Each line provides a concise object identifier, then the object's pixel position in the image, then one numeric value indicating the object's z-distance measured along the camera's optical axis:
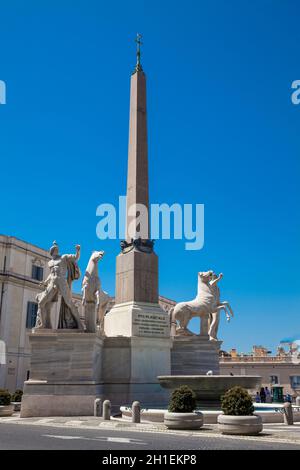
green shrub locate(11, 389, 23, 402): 23.42
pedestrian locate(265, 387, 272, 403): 28.06
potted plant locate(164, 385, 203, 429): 12.81
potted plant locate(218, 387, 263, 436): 11.88
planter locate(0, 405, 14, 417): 18.33
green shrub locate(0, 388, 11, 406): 18.72
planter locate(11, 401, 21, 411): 21.79
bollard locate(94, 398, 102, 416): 17.00
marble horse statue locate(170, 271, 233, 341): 23.23
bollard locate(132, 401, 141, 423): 14.69
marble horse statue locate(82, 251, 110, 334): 19.14
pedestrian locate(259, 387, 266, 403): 26.39
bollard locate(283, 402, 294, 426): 14.66
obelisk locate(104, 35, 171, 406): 19.55
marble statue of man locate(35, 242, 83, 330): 18.98
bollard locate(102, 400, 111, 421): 15.66
